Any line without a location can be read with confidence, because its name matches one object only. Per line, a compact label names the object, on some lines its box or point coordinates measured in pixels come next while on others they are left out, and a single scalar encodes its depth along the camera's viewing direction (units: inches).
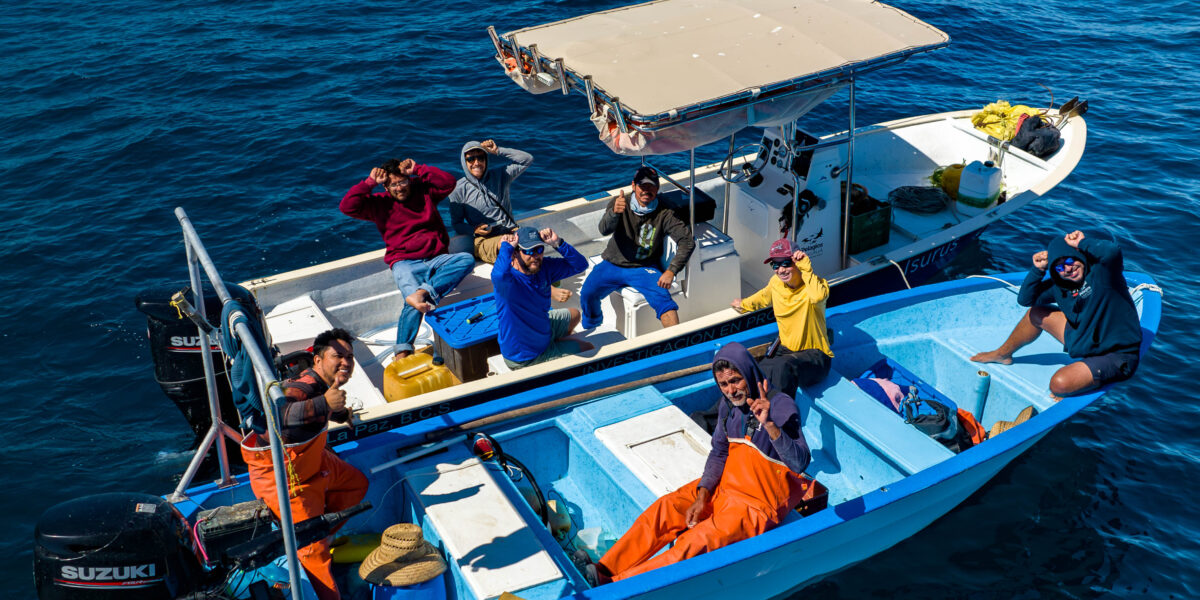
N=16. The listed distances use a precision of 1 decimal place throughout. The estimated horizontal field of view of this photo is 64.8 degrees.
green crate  365.7
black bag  413.7
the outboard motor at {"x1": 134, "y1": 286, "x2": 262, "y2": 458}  265.1
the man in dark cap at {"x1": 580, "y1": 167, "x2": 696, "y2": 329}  316.8
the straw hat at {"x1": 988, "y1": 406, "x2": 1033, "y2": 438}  285.7
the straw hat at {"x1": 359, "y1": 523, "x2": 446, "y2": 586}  219.6
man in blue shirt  281.3
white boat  287.4
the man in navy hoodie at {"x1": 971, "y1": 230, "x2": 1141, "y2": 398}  274.4
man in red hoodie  317.4
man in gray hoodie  342.0
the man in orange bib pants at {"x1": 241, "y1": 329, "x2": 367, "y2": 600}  210.2
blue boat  226.1
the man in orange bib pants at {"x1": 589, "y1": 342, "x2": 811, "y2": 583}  226.8
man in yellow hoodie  282.2
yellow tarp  430.0
